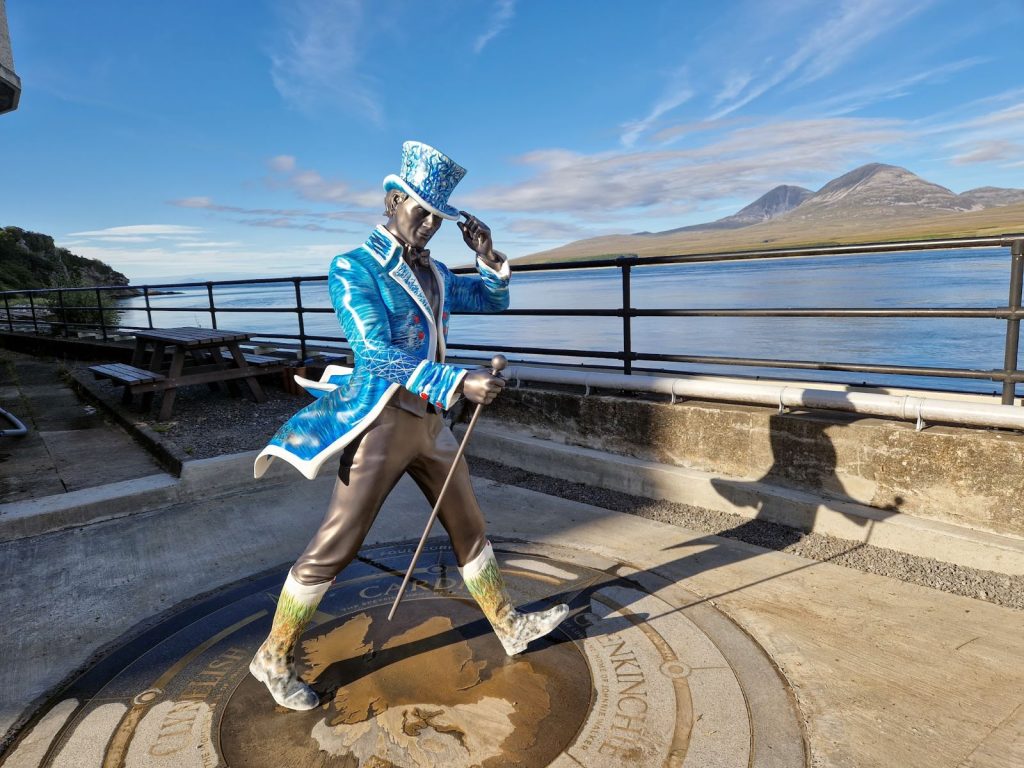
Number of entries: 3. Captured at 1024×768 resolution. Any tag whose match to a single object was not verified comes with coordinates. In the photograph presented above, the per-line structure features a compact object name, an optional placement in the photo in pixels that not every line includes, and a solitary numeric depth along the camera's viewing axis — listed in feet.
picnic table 20.11
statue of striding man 6.86
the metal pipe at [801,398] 10.17
